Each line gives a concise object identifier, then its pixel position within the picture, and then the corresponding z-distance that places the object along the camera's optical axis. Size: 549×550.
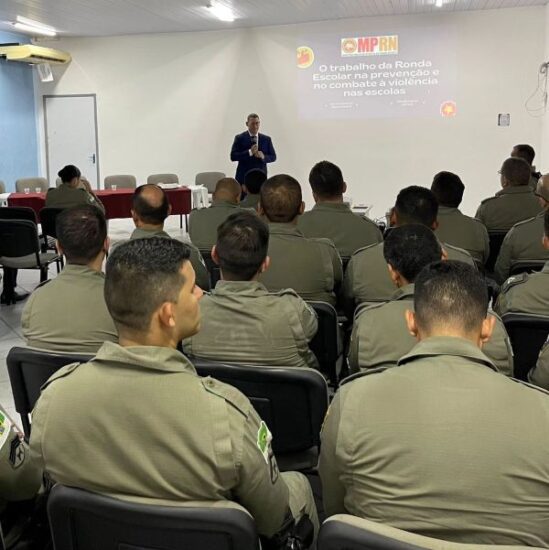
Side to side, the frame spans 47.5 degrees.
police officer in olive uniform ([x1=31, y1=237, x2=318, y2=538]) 1.27
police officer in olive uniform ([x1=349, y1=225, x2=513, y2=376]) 2.06
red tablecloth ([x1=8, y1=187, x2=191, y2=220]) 7.95
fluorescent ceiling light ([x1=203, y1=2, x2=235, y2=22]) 8.90
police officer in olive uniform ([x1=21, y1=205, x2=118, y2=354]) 2.44
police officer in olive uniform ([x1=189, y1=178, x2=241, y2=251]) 4.96
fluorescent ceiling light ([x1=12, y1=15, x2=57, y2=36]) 9.93
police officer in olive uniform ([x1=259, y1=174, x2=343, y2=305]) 3.25
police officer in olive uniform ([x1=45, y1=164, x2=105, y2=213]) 7.00
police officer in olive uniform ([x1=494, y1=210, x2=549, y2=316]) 2.65
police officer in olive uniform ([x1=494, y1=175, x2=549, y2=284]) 3.91
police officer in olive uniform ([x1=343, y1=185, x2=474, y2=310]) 3.18
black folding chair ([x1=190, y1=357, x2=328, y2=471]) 1.98
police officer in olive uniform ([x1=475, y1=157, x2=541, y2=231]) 5.00
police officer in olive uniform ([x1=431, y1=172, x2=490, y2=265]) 4.17
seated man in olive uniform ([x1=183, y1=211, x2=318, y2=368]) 2.26
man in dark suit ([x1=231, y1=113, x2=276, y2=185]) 8.77
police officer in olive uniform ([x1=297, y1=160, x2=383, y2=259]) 4.11
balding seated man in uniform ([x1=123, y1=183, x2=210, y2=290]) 3.85
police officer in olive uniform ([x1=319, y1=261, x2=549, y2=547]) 1.20
